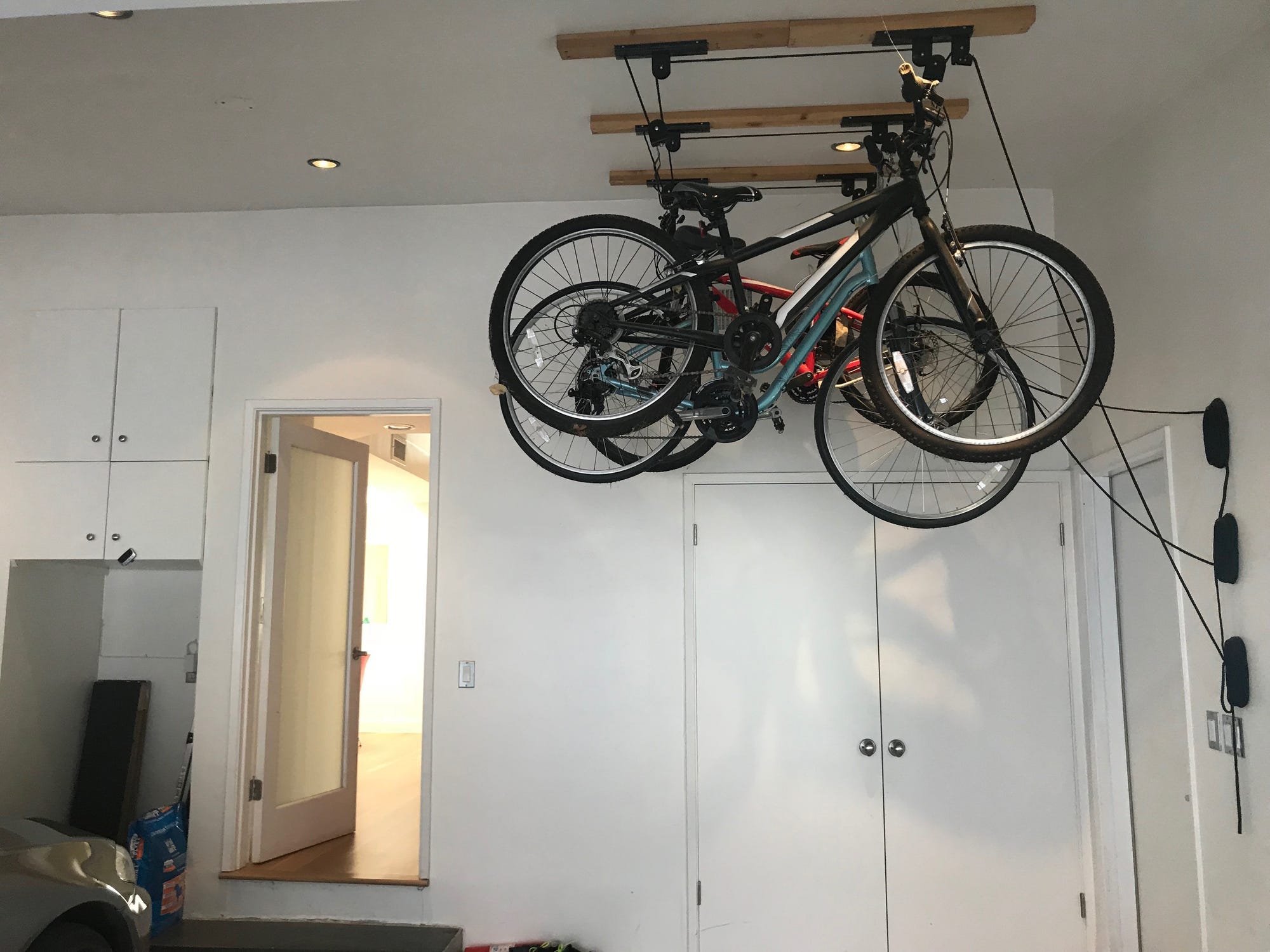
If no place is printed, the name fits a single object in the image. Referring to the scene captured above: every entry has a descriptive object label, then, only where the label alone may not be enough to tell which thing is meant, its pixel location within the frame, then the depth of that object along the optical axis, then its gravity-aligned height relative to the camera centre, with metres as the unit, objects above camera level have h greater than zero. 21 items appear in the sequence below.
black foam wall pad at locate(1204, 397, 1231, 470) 2.67 +0.47
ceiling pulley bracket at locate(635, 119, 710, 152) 2.99 +1.55
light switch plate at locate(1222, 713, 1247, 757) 2.62 -0.41
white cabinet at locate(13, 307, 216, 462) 3.96 +0.92
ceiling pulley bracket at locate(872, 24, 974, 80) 2.62 +1.63
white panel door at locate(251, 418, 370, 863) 4.06 -0.24
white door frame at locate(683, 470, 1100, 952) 3.53 -0.37
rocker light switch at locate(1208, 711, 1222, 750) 2.72 -0.42
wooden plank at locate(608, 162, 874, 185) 3.58 +1.69
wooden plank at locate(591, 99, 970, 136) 3.10 +1.66
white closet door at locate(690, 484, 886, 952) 3.54 -0.52
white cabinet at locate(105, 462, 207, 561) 3.90 +0.36
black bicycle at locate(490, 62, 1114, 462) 2.34 +0.74
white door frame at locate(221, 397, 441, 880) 3.74 -0.15
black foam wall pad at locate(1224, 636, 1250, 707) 2.58 -0.23
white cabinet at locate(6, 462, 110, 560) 3.91 +0.35
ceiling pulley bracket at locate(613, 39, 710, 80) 2.71 +1.65
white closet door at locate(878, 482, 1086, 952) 3.50 -0.56
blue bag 3.58 -1.08
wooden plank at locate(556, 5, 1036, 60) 2.55 +1.65
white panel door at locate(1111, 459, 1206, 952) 3.06 -0.48
